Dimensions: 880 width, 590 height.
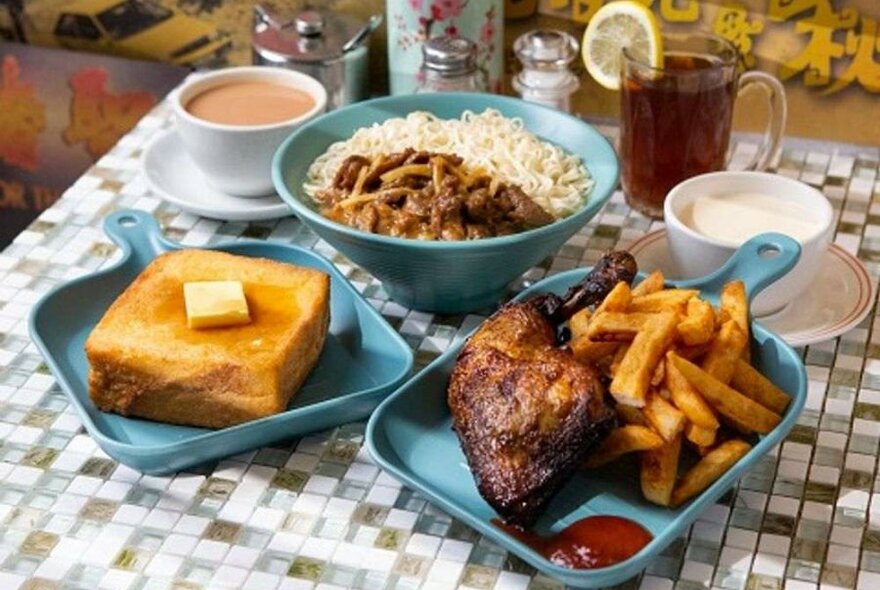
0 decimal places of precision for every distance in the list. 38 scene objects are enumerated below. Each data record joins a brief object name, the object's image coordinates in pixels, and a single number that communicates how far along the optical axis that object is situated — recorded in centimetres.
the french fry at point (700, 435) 110
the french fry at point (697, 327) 112
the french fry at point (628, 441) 109
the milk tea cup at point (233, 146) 136
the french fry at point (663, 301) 115
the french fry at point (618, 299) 114
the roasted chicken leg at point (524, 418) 108
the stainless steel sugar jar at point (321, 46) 146
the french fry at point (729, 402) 111
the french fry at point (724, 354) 112
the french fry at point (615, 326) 113
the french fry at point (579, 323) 116
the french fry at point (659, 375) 111
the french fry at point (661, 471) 110
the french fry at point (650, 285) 118
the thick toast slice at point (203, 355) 115
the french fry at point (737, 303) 115
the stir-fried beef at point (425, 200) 125
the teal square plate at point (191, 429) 114
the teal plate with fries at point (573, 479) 107
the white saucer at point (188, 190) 137
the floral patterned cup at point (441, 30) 143
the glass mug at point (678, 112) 135
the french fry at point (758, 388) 113
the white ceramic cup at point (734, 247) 125
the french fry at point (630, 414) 111
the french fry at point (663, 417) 109
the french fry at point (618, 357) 113
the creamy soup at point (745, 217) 128
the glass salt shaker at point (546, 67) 141
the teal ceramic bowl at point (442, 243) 122
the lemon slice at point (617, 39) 135
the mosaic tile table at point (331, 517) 109
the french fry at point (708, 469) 110
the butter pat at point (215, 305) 118
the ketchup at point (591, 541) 107
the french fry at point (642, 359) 110
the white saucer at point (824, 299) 124
